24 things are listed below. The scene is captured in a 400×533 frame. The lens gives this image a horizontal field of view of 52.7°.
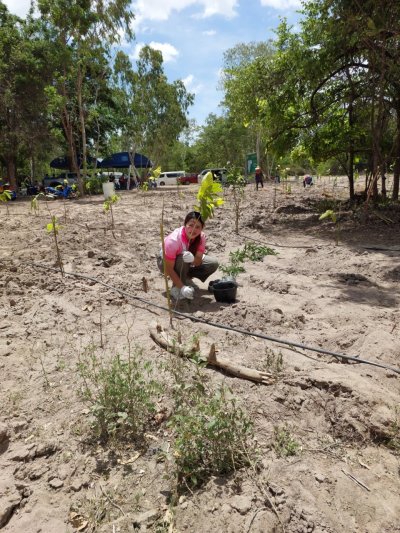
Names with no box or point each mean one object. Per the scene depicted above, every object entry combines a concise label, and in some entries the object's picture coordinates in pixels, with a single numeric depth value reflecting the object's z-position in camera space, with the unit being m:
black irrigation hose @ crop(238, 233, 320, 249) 7.25
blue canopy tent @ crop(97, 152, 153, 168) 25.32
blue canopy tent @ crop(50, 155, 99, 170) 25.76
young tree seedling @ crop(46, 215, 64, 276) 4.84
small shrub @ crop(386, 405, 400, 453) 2.06
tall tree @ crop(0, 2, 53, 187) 16.53
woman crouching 4.01
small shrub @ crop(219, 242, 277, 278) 5.26
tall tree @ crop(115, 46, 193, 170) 20.62
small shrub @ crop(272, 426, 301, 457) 1.96
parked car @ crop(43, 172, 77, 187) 23.53
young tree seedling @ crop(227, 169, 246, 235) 10.16
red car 35.51
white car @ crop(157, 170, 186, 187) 36.72
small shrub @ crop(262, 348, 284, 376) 2.68
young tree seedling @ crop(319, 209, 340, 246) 6.65
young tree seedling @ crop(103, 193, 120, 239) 7.49
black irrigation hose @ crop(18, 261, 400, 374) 2.71
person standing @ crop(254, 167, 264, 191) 18.94
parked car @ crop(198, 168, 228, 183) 25.93
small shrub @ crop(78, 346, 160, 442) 2.18
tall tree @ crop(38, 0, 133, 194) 14.44
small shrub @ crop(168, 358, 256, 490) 1.87
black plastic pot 4.15
